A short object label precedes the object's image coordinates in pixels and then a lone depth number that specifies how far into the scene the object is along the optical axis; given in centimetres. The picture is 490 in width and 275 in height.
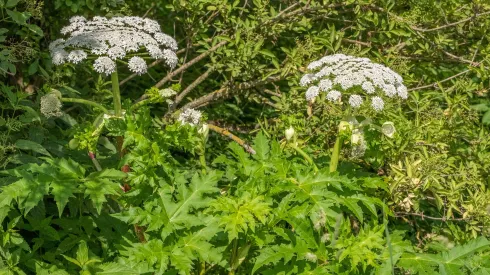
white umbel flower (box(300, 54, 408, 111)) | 347
